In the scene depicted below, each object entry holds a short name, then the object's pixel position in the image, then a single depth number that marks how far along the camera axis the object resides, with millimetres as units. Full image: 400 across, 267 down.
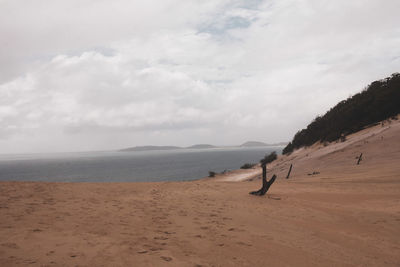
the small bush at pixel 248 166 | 48722
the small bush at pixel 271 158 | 47219
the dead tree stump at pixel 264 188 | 13352
